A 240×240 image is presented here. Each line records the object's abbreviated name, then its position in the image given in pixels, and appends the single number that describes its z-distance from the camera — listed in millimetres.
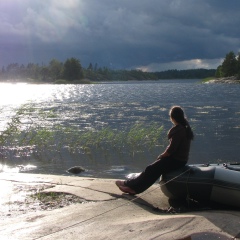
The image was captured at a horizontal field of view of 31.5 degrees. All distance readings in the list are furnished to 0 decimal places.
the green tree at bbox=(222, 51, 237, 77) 145375
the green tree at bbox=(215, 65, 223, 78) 156125
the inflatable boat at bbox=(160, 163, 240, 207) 7324
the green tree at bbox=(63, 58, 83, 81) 174000
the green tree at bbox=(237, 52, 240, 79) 143325
